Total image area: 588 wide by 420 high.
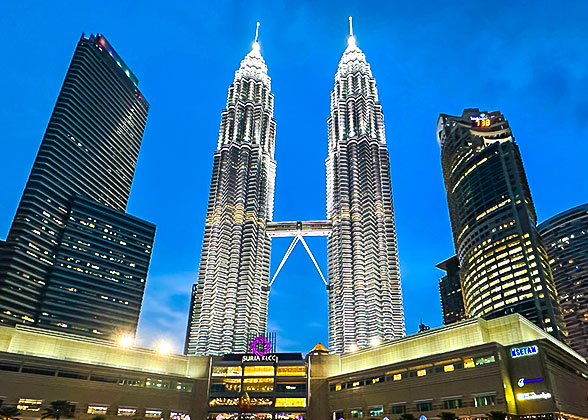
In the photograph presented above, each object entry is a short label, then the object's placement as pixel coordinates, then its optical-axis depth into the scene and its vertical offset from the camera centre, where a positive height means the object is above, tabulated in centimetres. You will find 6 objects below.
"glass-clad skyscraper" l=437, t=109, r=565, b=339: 18831 +5023
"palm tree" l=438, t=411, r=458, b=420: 7085 +251
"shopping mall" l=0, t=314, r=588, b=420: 9075 +1194
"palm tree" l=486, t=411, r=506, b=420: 6994 +261
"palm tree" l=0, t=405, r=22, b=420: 7856 +234
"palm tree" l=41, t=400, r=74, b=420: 8544 +315
